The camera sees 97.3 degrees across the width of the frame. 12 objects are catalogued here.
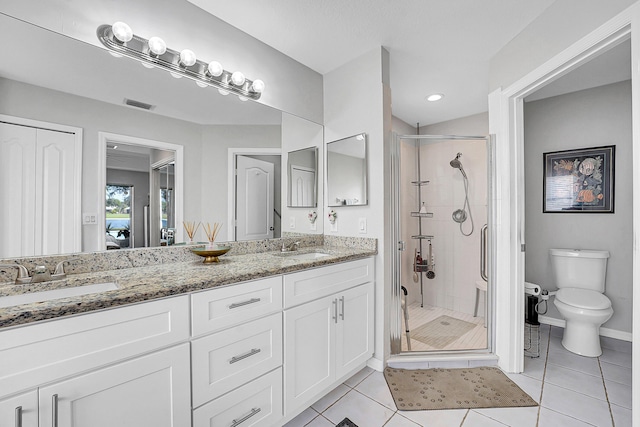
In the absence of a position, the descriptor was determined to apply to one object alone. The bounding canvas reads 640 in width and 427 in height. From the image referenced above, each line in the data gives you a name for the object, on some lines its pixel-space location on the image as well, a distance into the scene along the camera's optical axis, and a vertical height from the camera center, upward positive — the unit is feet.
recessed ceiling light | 9.75 +4.15
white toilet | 7.41 -2.31
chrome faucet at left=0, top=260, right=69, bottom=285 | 3.68 -0.79
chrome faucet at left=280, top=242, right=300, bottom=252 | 7.13 -0.82
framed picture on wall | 8.48 +1.07
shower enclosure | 7.43 -0.83
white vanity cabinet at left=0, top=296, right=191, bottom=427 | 2.64 -1.62
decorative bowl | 5.31 -0.70
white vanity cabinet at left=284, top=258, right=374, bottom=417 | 4.99 -2.26
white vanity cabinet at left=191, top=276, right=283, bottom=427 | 3.82 -2.06
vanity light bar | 4.55 +2.89
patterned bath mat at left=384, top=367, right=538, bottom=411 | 5.72 -3.84
